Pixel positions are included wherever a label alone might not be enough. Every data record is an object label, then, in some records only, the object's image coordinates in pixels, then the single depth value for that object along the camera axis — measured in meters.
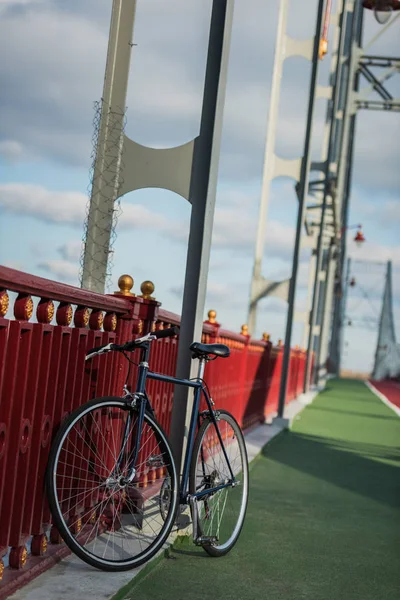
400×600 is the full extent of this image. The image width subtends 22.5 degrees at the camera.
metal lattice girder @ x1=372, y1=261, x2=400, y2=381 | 55.55
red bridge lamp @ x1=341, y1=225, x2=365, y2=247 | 47.84
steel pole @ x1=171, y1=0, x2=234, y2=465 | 5.47
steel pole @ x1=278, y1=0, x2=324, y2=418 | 14.36
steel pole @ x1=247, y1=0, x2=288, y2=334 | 19.50
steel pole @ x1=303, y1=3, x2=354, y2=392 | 22.97
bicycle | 4.07
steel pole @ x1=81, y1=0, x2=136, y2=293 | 6.28
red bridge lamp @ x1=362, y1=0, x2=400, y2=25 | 20.19
